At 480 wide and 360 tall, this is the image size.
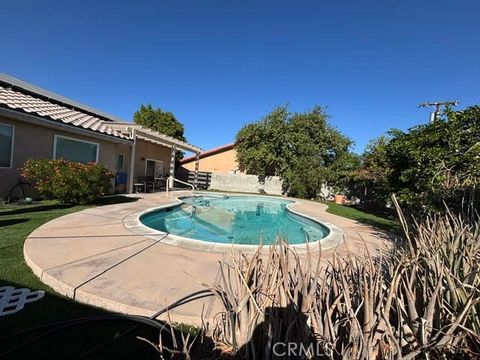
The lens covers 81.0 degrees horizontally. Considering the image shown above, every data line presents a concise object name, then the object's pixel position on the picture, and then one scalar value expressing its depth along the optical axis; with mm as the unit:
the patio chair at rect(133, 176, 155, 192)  18098
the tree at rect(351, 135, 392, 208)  14723
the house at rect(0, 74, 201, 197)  9781
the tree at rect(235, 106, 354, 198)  24547
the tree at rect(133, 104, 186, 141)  33631
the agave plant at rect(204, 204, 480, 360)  1314
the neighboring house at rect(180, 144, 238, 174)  30272
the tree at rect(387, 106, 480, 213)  5527
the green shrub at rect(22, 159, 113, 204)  9461
